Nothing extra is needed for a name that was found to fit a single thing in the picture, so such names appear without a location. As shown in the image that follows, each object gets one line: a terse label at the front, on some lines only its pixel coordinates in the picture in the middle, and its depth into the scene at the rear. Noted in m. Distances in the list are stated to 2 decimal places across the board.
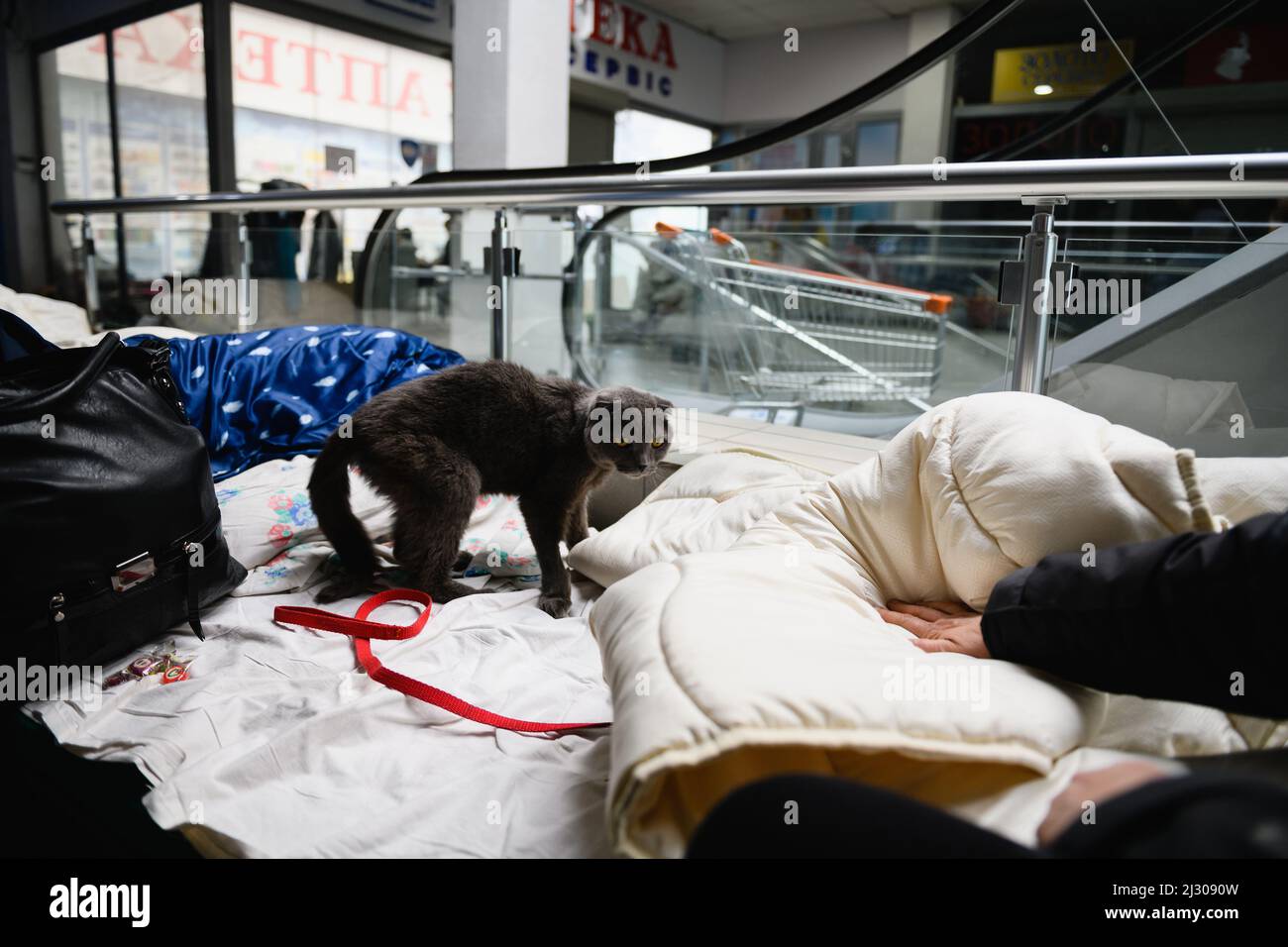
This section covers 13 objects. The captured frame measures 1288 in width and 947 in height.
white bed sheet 1.13
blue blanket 2.67
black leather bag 1.35
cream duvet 0.90
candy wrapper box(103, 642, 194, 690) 1.52
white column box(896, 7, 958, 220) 8.32
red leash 1.37
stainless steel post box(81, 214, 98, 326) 4.82
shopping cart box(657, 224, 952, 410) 3.65
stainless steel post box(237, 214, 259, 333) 4.02
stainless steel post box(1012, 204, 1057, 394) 1.86
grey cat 1.81
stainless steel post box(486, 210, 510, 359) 2.91
